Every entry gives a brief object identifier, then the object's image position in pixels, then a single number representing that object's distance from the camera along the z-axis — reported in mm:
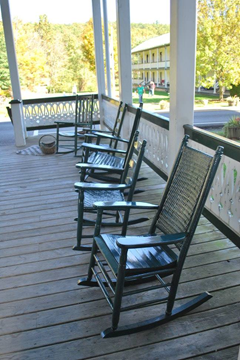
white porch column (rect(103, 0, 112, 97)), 6242
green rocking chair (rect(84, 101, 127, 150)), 3944
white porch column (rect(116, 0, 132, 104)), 4403
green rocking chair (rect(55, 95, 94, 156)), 5481
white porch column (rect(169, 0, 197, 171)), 2633
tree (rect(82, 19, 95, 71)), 17656
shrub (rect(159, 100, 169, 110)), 14684
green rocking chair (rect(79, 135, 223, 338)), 1540
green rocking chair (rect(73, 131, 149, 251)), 2240
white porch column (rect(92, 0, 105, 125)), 6289
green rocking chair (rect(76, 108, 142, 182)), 3174
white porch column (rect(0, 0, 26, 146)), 5592
